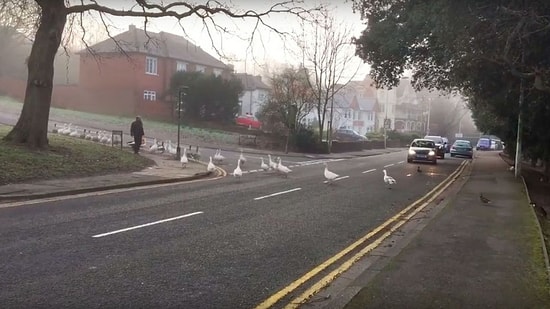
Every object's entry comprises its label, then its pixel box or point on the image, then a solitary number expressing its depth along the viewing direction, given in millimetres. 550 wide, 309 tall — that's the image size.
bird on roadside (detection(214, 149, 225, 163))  25812
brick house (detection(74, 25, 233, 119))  54188
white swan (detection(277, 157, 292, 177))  21552
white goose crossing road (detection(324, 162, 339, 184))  18797
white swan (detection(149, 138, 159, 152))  27484
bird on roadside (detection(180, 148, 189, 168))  22234
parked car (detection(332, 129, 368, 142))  61719
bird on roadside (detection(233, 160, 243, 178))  19078
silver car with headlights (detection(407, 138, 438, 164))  35031
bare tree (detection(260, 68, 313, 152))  42312
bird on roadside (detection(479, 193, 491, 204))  14852
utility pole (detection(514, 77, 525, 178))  25503
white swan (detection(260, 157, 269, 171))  23364
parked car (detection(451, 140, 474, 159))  50353
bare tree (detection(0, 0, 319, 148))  19031
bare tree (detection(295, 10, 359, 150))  45284
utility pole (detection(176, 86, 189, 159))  26709
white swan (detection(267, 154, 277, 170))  22342
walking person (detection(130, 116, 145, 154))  24688
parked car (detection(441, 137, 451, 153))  58988
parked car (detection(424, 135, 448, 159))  44553
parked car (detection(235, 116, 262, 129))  54222
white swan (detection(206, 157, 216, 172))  21031
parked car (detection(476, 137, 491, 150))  89238
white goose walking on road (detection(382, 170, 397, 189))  18625
